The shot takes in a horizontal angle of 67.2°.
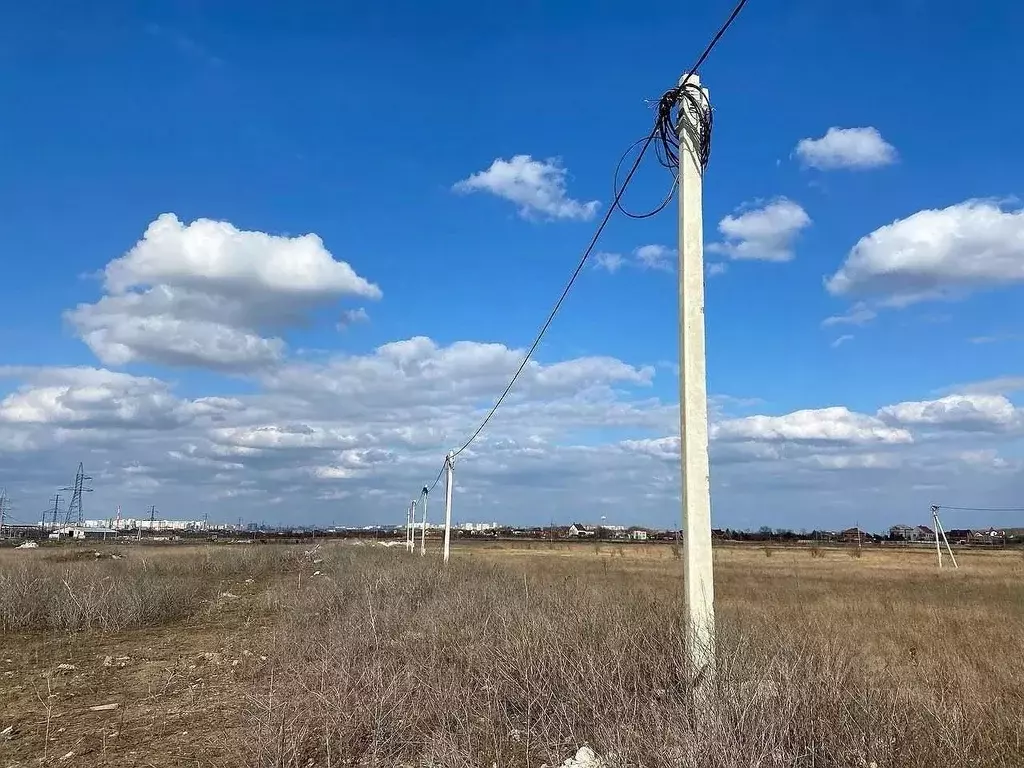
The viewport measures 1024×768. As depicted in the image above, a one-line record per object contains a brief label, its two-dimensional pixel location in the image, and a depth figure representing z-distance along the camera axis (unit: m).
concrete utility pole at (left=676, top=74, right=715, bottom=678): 5.80
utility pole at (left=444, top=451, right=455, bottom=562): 33.91
